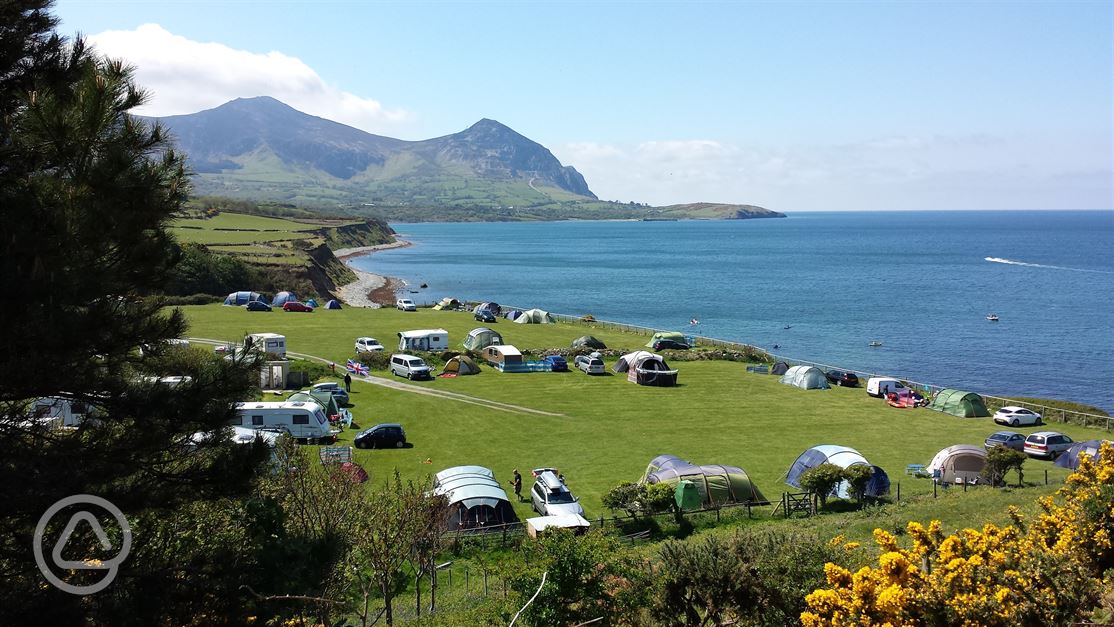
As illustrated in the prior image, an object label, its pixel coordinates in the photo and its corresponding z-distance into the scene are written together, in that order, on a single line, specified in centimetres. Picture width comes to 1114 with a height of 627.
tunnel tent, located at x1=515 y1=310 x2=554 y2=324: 6088
